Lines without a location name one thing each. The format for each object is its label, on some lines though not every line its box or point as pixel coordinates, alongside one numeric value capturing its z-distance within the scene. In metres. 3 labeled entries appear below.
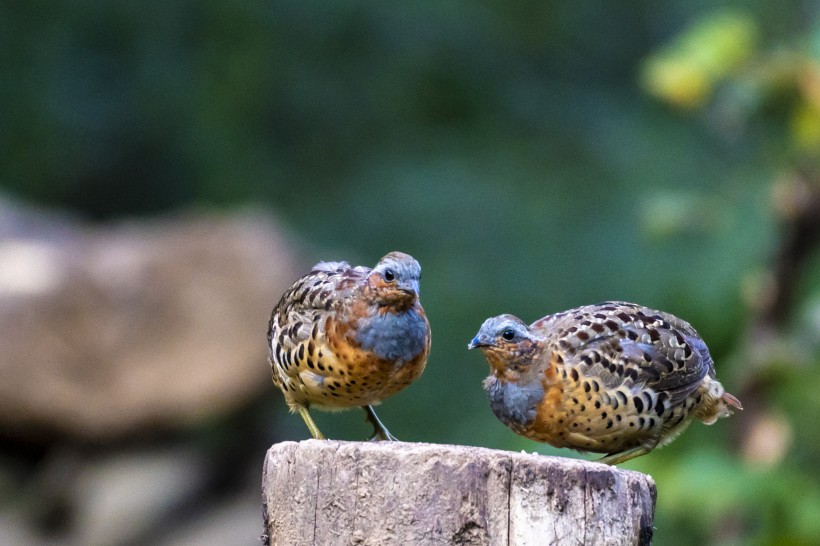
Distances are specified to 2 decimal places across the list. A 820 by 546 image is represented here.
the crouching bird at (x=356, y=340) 7.58
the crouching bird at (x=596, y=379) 7.99
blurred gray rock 16.73
